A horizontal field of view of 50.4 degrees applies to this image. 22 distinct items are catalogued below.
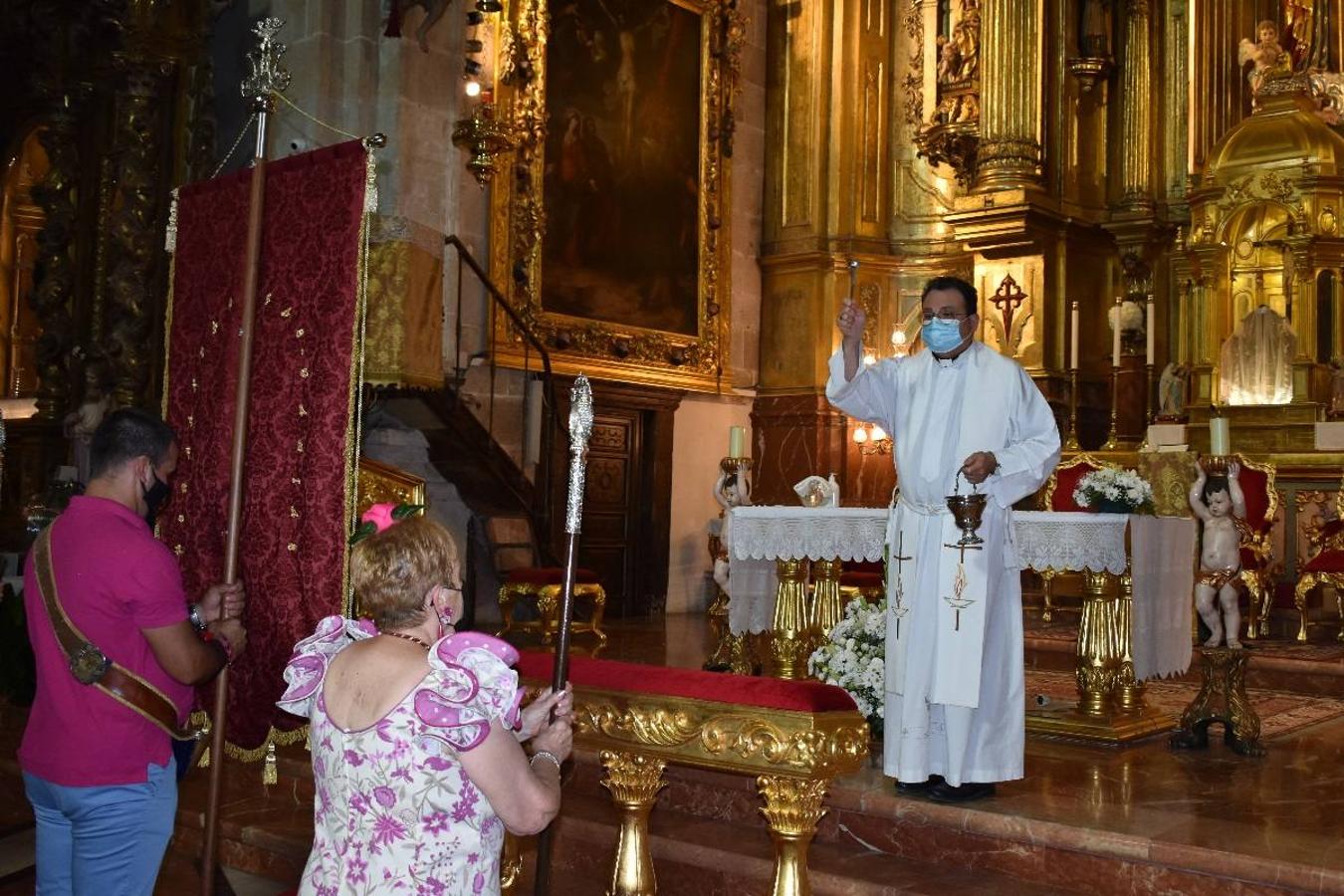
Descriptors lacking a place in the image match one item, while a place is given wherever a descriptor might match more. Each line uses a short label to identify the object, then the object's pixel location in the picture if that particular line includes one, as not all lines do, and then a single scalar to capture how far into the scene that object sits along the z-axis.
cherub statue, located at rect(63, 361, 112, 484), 11.43
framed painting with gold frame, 12.14
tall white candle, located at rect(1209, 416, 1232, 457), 7.18
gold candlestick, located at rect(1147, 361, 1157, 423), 12.85
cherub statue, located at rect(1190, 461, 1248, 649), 7.98
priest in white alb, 5.06
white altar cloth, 6.58
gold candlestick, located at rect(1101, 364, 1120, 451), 11.91
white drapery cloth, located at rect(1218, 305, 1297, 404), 11.80
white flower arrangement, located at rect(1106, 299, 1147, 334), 12.80
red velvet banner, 4.91
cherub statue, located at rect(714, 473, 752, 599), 8.84
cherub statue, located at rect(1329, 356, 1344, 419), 11.17
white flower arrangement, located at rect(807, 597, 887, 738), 6.00
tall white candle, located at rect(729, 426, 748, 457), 8.77
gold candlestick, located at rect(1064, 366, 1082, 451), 11.45
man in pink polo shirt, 3.47
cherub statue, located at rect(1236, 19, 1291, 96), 12.48
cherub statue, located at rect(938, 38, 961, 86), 13.95
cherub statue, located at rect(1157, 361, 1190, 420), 12.13
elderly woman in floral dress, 2.55
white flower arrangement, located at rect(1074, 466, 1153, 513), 6.80
